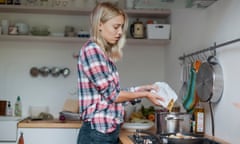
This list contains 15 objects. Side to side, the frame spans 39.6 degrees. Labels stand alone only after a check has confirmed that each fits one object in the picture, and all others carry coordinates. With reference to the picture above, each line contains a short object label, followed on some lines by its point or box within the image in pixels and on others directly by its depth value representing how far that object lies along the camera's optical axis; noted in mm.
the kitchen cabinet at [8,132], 2676
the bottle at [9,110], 3032
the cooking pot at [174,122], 1960
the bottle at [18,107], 3051
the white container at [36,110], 3000
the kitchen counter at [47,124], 2576
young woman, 1412
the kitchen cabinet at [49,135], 2578
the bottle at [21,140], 2539
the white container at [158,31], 2928
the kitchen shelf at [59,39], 2929
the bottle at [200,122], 1923
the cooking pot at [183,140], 1595
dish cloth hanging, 1970
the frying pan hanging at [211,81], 1744
